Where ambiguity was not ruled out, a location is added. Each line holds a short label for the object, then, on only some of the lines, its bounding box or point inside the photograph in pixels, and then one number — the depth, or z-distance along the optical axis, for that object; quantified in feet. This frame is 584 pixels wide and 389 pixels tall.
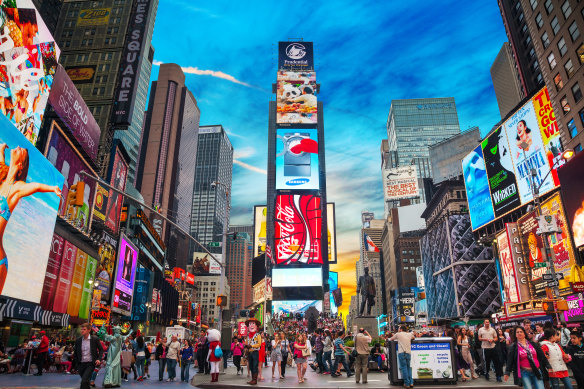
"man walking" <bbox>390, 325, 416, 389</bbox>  39.83
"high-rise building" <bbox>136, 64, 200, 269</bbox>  540.93
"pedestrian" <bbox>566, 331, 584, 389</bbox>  29.04
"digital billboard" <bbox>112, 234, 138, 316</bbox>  182.80
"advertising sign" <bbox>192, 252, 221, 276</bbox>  583.17
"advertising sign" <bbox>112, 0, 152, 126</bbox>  187.37
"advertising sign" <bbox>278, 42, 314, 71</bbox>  348.38
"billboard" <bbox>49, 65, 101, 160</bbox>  130.31
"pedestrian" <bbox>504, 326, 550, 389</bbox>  26.50
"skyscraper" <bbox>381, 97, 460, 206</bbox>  631.89
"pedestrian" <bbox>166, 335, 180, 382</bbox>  50.39
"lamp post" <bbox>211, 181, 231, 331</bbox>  65.99
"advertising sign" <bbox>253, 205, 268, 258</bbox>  407.95
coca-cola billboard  288.10
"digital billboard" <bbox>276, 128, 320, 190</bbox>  296.30
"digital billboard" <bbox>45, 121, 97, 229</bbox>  123.65
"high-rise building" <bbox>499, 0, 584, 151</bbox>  126.62
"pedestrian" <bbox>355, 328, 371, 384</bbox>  44.68
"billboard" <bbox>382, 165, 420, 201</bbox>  341.41
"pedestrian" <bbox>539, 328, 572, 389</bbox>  27.40
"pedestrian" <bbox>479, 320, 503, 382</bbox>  45.60
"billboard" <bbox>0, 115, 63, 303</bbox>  71.67
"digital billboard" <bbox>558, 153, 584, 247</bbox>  111.14
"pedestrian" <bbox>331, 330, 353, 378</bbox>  55.52
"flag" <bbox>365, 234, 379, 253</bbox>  317.03
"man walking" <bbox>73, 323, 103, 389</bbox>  33.76
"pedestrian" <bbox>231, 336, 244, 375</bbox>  58.39
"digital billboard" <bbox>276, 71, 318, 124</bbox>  323.39
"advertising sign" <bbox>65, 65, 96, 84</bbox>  208.83
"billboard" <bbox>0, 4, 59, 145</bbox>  76.64
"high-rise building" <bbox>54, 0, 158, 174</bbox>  189.98
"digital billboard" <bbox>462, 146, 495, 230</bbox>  177.99
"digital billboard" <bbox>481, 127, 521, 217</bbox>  156.56
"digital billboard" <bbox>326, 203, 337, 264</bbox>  432.66
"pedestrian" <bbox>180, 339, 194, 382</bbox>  49.13
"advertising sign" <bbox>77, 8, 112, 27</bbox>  247.50
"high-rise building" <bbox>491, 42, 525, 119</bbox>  295.69
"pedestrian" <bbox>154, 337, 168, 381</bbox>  51.93
